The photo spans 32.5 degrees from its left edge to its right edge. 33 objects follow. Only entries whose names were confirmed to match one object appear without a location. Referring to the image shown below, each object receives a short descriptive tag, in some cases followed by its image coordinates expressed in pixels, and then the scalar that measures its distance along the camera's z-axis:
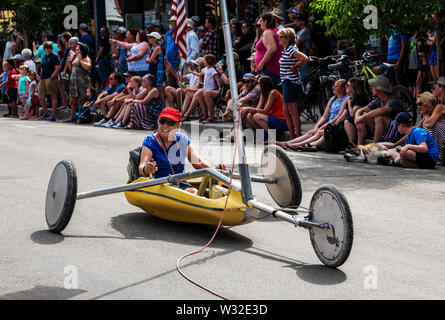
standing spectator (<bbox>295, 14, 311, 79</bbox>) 15.95
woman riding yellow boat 7.38
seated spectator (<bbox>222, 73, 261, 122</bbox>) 14.24
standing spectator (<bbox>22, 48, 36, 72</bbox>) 22.66
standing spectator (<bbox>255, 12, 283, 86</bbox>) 13.83
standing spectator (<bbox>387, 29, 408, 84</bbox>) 14.86
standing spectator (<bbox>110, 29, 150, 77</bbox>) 18.14
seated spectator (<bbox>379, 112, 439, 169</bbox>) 10.38
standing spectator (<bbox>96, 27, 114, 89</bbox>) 20.62
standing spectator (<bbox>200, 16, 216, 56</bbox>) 18.12
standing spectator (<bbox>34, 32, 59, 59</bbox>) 22.35
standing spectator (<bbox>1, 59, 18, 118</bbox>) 22.64
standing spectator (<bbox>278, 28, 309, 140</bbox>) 13.19
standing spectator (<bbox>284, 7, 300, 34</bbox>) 16.22
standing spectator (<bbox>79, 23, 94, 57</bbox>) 21.16
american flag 14.57
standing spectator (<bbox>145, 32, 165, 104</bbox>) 17.61
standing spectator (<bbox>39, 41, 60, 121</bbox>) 20.47
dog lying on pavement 11.02
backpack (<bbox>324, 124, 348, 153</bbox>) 12.23
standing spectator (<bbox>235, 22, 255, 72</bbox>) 17.89
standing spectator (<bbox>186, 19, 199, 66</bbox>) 18.05
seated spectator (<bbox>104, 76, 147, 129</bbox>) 17.28
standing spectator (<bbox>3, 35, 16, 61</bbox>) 26.05
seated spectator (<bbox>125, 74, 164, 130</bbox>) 16.97
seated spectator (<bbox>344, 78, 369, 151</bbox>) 12.20
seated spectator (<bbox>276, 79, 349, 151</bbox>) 12.57
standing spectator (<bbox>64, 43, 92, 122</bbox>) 19.52
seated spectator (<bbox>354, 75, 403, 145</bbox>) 11.85
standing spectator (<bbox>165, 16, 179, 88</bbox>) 18.25
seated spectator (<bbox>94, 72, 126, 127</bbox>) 18.52
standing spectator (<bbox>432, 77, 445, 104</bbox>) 11.20
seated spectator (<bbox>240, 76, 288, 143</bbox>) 13.38
